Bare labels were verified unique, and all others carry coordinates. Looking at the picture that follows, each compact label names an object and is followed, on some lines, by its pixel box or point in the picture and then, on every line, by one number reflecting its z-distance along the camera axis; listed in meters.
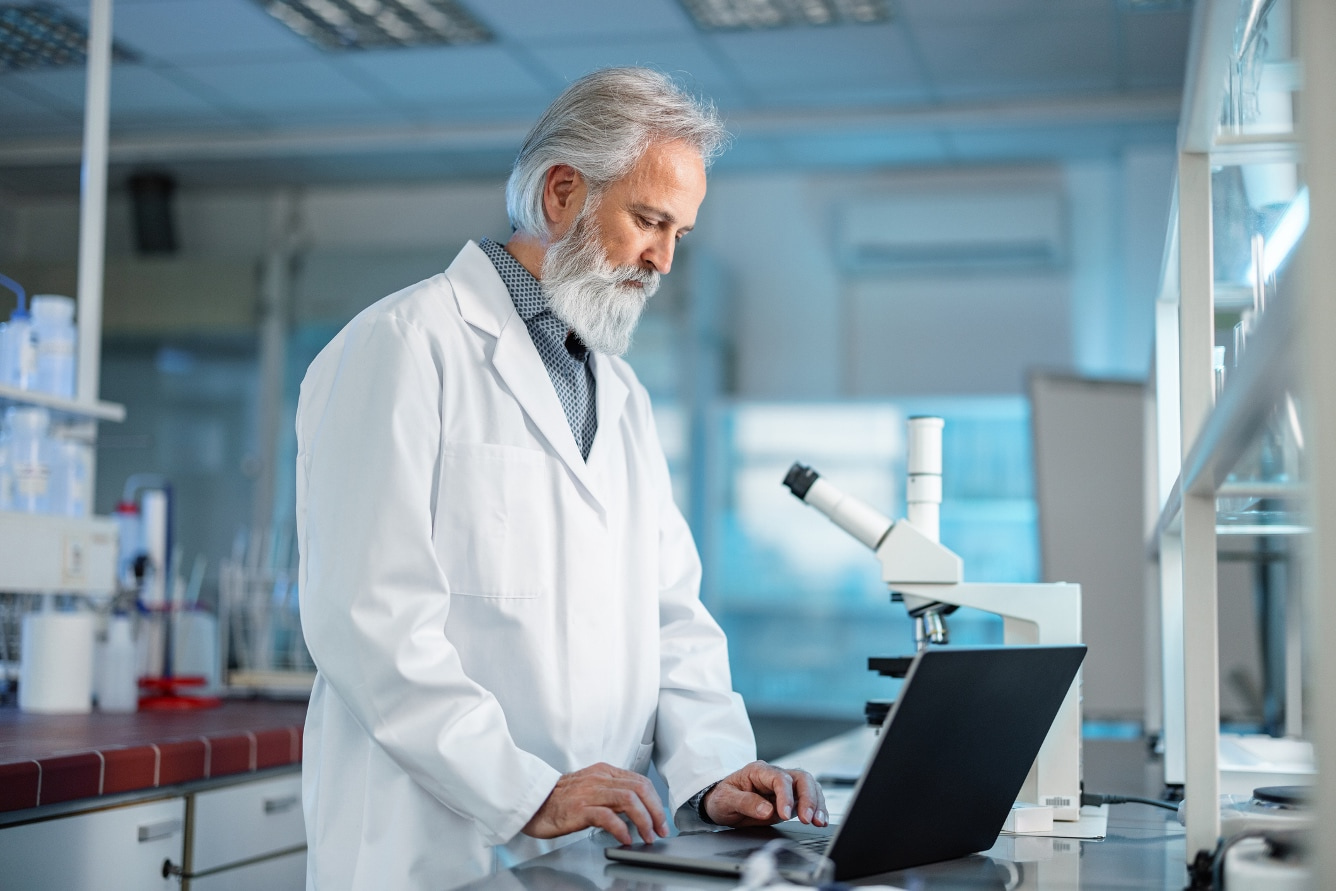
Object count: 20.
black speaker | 5.25
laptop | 0.97
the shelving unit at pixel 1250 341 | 0.56
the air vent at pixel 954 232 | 4.70
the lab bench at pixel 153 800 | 1.59
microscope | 1.42
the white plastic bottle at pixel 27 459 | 2.36
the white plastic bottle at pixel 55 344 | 2.44
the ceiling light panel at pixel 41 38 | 3.77
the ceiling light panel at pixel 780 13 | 3.68
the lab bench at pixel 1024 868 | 1.05
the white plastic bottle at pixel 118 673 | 2.29
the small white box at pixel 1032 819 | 1.36
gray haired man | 1.25
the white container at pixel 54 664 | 2.20
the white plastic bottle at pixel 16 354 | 2.36
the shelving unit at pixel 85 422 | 2.30
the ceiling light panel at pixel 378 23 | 3.80
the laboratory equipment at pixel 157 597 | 2.39
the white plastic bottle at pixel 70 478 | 2.48
